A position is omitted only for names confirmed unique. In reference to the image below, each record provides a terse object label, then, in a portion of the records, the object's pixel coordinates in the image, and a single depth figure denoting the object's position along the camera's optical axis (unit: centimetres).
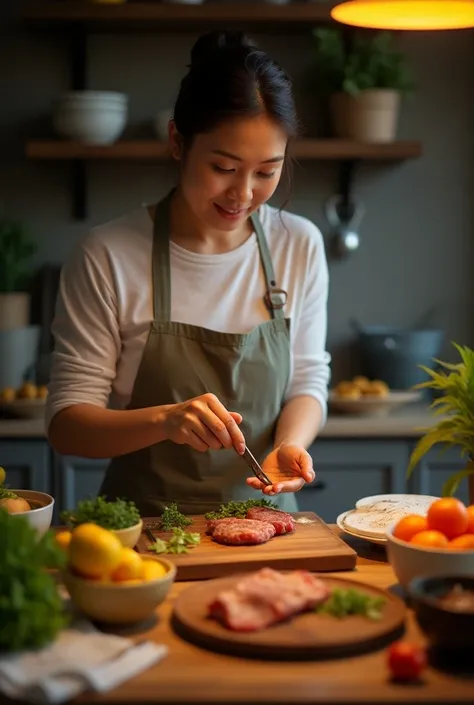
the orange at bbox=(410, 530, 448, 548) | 174
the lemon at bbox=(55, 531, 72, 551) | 172
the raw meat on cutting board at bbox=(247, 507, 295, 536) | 195
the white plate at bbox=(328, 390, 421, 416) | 307
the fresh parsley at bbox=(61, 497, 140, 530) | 179
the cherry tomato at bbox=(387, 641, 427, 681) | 154
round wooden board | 159
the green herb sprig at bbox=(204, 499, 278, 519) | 200
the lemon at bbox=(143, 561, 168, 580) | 167
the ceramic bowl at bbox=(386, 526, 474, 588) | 171
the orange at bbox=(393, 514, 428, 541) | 177
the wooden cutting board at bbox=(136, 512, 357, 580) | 183
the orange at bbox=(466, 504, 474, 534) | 179
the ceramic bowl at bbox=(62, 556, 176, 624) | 164
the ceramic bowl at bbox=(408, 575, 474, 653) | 155
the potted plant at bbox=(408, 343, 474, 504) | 195
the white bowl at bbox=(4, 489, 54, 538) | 182
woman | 211
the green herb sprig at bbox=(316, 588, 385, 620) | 167
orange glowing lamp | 188
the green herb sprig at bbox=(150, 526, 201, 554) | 187
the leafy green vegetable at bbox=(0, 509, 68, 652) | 156
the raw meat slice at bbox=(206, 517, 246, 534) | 195
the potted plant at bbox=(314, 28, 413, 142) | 321
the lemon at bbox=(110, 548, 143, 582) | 166
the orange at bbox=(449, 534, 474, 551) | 174
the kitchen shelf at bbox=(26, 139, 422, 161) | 317
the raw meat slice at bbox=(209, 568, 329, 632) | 163
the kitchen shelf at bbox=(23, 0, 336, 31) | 312
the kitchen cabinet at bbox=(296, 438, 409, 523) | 299
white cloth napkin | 151
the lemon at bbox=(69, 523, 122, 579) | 165
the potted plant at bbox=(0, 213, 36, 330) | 327
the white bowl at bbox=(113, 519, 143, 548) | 178
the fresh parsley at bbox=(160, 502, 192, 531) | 197
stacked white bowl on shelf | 315
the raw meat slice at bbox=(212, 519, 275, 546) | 189
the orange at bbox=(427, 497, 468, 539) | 177
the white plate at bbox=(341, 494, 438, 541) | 196
